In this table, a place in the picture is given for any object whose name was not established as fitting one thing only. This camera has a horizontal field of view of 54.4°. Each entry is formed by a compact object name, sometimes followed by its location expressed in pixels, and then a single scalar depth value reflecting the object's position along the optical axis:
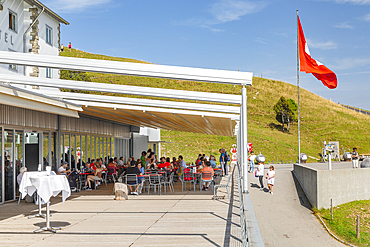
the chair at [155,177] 12.88
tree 69.56
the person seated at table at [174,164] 17.70
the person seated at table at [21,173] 10.28
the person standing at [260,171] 21.08
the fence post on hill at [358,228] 25.11
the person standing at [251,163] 29.70
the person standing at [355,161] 29.38
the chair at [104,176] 15.87
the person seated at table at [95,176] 14.23
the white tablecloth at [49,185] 6.87
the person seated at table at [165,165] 16.06
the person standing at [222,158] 20.75
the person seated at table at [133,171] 12.54
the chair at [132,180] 12.45
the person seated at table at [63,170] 12.44
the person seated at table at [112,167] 16.14
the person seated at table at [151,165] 16.78
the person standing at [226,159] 21.32
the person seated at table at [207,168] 13.12
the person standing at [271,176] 20.94
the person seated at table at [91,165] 15.39
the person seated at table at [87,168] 15.31
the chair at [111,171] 16.07
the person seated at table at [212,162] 17.44
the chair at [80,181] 13.50
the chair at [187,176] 14.16
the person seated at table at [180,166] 16.27
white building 20.83
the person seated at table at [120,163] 19.08
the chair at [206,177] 13.08
